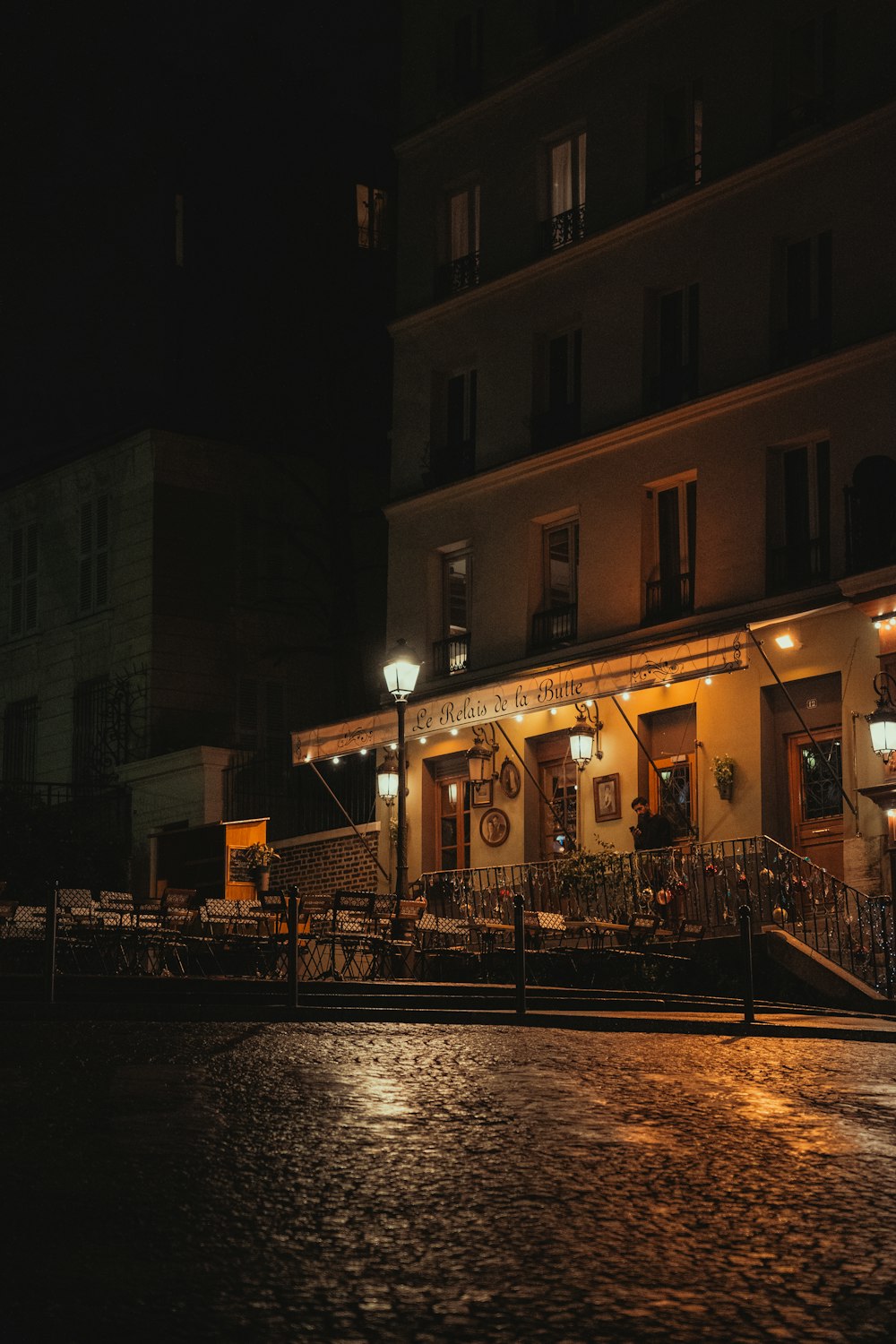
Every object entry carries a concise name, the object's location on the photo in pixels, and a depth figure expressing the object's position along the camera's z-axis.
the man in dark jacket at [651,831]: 24.61
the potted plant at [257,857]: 29.48
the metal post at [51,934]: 16.89
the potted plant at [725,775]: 25.03
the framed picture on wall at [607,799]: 26.72
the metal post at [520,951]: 16.52
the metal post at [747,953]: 16.03
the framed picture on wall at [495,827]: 28.31
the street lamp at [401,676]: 23.05
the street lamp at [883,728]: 22.34
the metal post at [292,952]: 16.56
